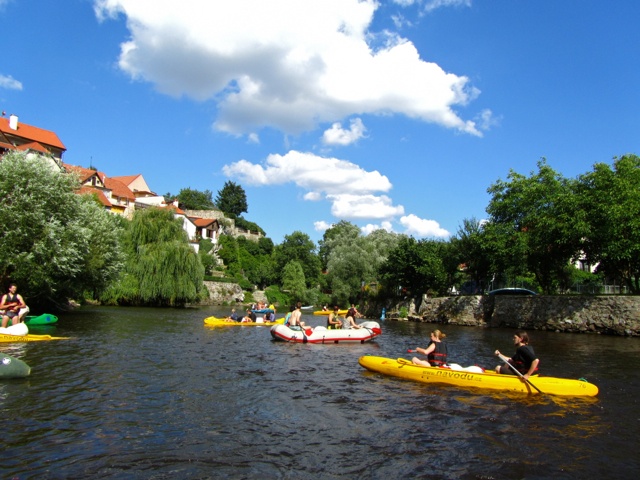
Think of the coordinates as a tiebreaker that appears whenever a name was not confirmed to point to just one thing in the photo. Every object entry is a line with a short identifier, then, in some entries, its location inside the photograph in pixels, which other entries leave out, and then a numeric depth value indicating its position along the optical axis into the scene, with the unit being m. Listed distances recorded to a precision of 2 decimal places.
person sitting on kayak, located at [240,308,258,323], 27.76
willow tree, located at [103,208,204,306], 39.03
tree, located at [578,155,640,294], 26.59
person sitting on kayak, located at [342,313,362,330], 22.30
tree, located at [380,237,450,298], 43.12
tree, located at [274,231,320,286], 77.31
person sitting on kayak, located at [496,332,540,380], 11.42
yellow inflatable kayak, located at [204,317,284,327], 26.52
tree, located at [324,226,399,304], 53.69
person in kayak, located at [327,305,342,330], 21.38
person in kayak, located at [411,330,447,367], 12.70
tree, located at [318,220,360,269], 64.82
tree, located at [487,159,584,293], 29.92
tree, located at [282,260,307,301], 65.12
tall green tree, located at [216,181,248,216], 104.69
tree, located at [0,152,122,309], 21.38
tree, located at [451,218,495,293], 39.69
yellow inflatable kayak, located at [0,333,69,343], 16.02
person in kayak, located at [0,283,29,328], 16.59
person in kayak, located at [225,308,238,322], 27.38
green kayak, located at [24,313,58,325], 21.91
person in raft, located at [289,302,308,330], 20.40
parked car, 39.22
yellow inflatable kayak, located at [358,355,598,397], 11.12
